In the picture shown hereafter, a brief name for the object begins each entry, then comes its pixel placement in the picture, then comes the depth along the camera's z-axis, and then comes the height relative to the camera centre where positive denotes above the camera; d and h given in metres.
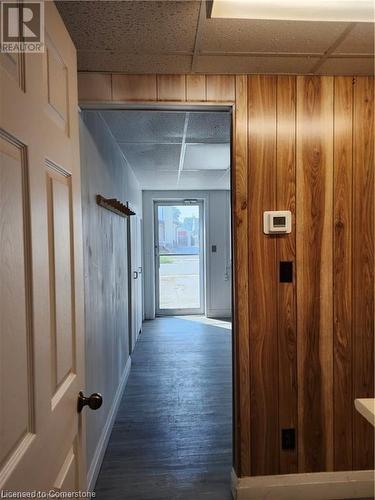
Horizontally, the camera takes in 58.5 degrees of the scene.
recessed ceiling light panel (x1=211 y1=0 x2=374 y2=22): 1.21 +0.86
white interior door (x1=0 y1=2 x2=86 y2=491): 0.67 -0.07
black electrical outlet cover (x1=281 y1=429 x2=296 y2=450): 1.86 -1.10
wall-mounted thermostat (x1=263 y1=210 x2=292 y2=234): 1.80 +0.10
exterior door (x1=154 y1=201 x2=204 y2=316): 6.37 -0.31
